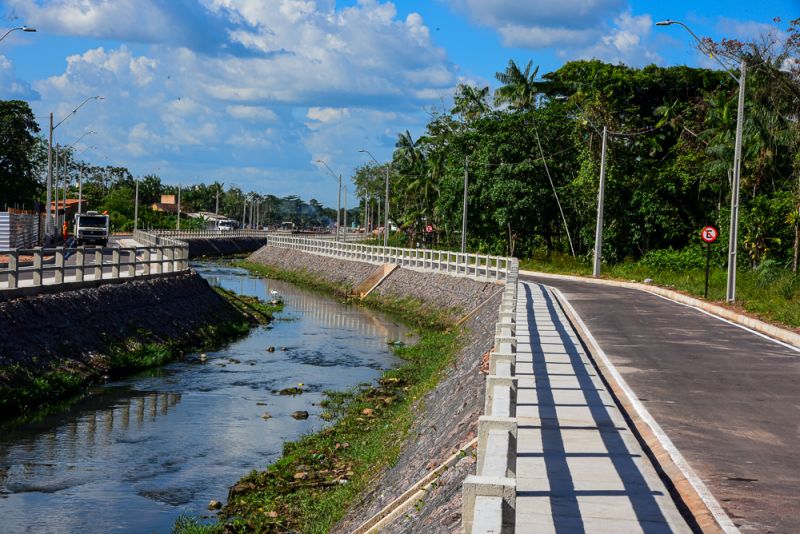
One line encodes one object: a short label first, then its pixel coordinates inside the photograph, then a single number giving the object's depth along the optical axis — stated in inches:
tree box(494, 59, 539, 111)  2822.3
